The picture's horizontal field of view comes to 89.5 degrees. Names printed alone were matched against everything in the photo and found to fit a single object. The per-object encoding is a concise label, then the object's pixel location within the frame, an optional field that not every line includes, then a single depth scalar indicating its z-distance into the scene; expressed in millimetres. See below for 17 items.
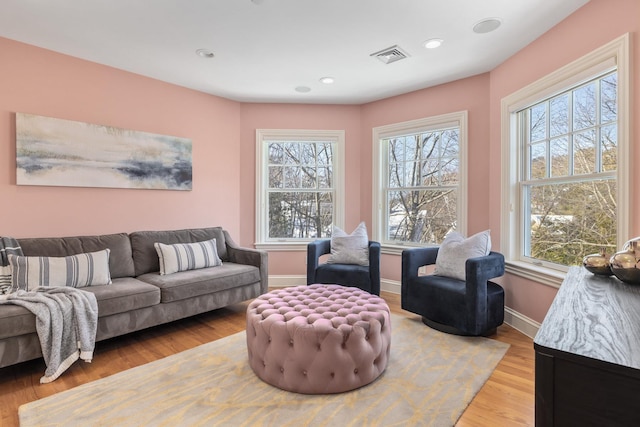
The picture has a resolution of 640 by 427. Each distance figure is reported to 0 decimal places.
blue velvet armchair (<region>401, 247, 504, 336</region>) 2609
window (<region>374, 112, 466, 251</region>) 3793
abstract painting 2865
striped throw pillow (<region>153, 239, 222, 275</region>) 3182
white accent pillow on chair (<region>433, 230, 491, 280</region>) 2947
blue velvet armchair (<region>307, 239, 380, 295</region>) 3480
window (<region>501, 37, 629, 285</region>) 2166
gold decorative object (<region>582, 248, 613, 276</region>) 1603
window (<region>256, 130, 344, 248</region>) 4578
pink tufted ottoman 1869
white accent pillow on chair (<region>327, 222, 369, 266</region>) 3771
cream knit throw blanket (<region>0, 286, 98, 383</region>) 2104
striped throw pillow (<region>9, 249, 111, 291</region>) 2406
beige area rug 1694
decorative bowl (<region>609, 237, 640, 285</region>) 1426
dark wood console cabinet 644
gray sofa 2078
